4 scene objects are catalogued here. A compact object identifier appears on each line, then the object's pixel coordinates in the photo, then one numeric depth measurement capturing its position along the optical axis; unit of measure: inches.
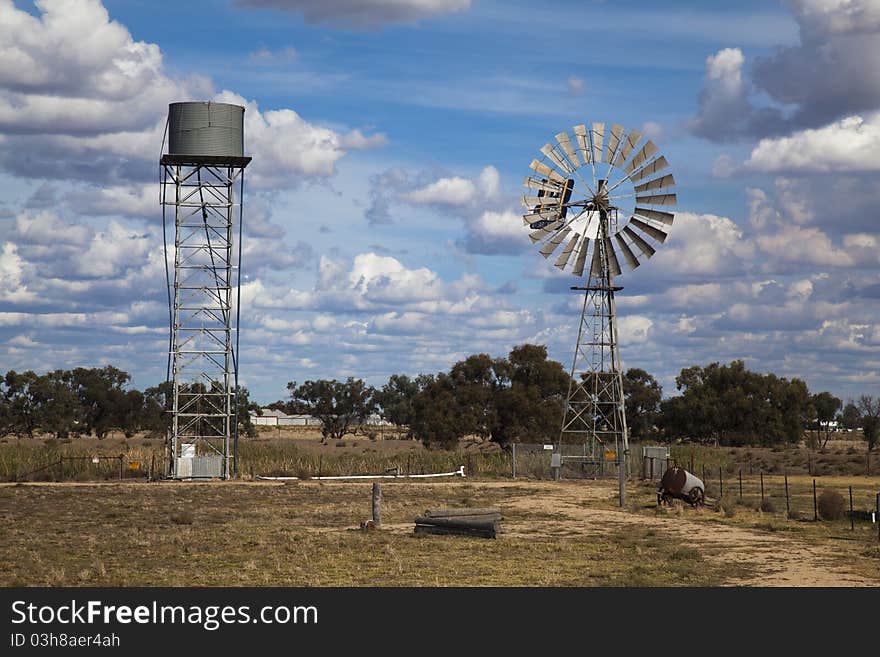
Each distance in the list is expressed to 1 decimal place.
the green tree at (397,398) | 6294.3
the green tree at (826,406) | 4975.4
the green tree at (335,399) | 5856.3
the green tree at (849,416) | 6318.9
